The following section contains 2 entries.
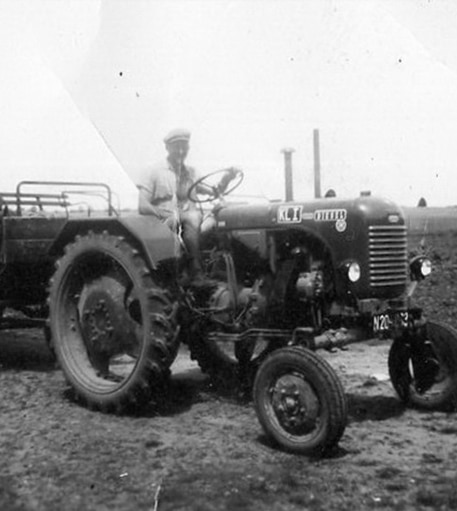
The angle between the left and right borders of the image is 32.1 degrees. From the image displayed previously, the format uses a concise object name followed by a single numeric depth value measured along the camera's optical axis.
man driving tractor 5.95
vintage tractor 4.84
